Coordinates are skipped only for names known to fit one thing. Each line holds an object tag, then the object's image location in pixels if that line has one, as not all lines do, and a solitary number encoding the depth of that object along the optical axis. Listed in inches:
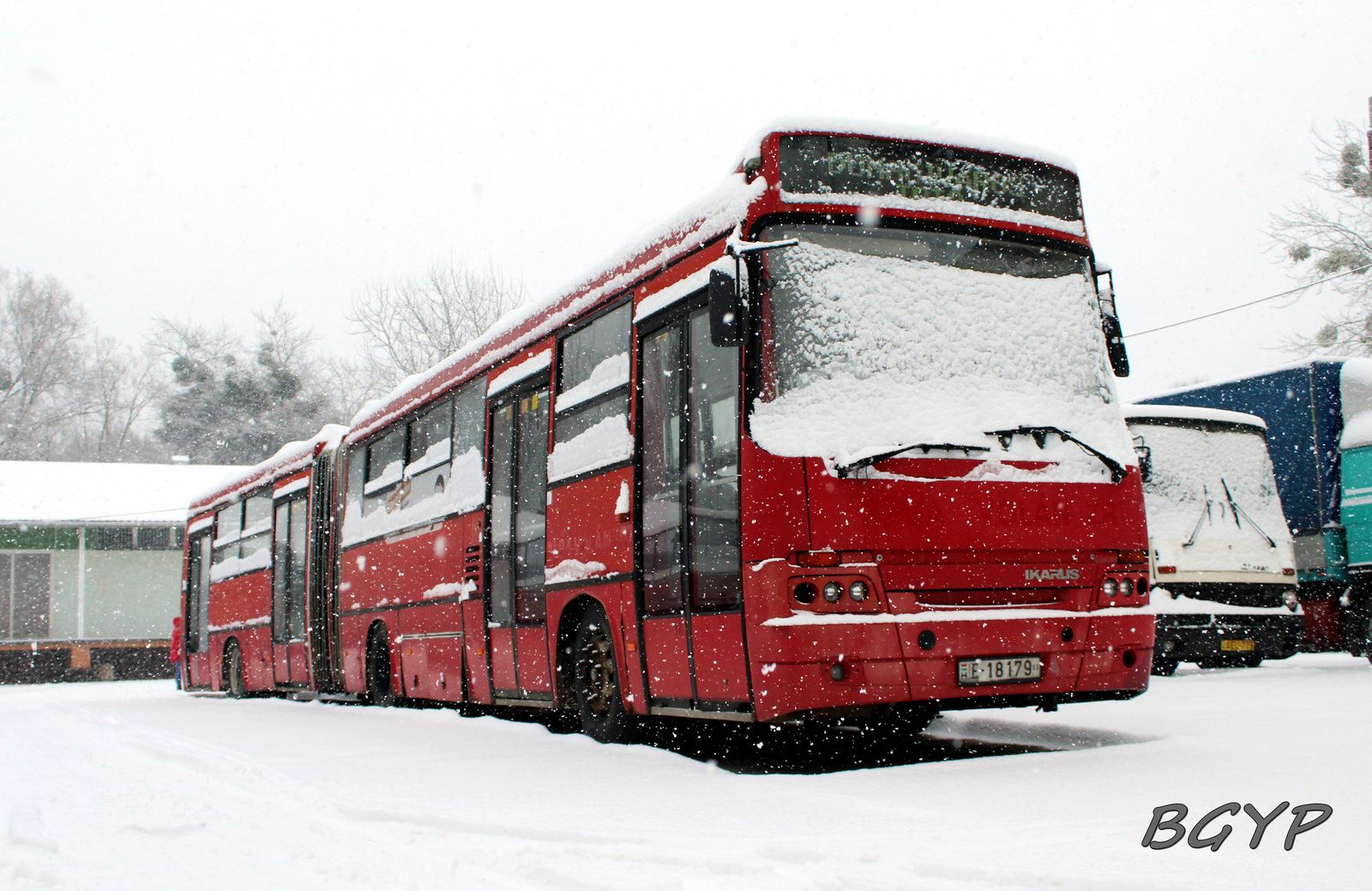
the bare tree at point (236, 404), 2166.6
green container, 582.2
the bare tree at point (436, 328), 1710.1
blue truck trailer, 593.9
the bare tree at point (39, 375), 2042.3
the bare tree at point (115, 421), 2214.6
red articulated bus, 264.5
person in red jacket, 975.8
